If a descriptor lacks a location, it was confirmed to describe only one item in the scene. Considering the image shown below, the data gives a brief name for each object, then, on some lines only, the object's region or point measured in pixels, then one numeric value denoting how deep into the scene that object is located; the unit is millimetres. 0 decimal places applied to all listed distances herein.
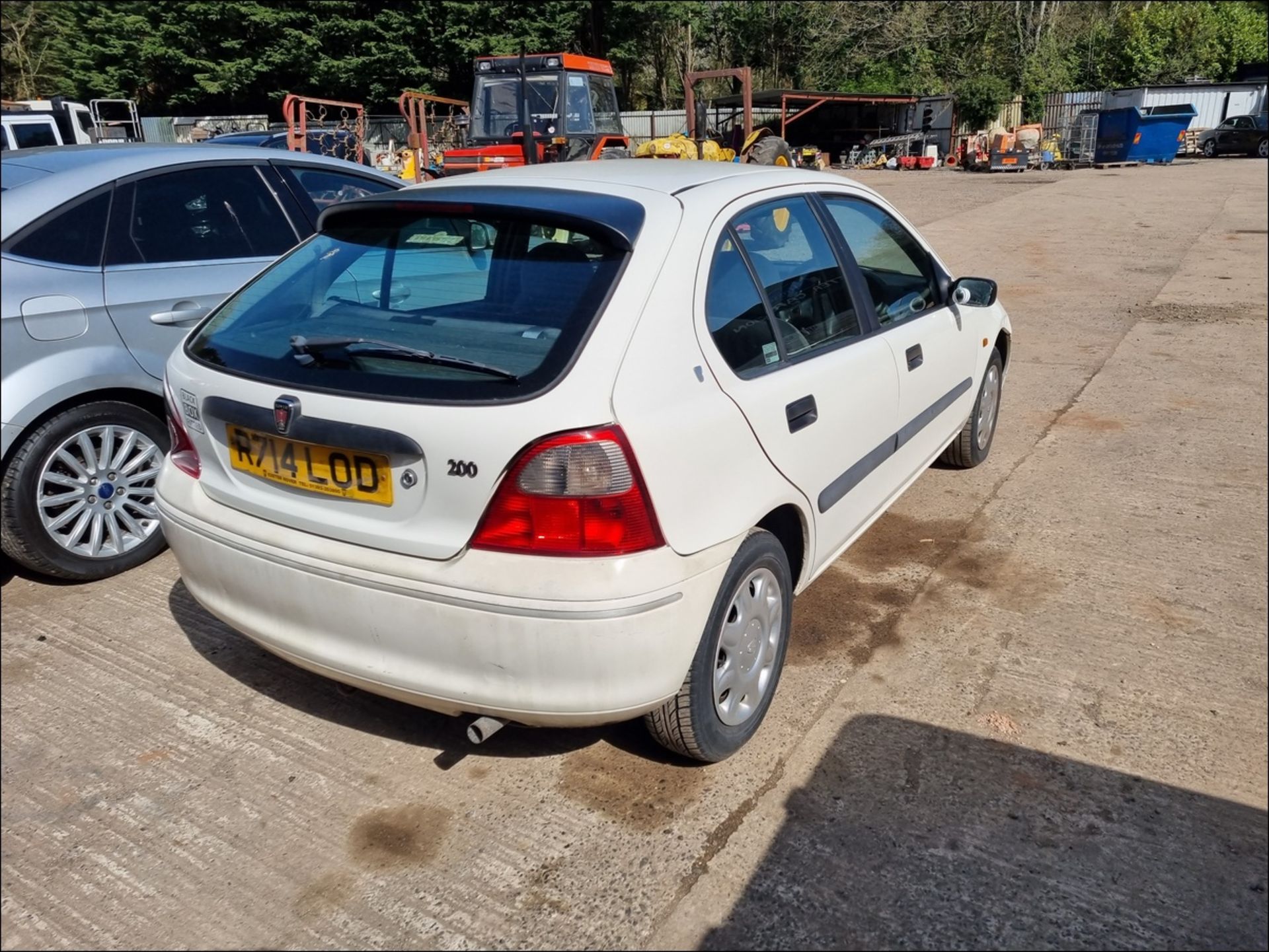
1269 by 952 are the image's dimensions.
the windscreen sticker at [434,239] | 2816
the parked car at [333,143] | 19547
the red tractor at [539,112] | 16812
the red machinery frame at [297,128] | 16984
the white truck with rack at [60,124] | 18125
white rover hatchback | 2207
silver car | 3168
